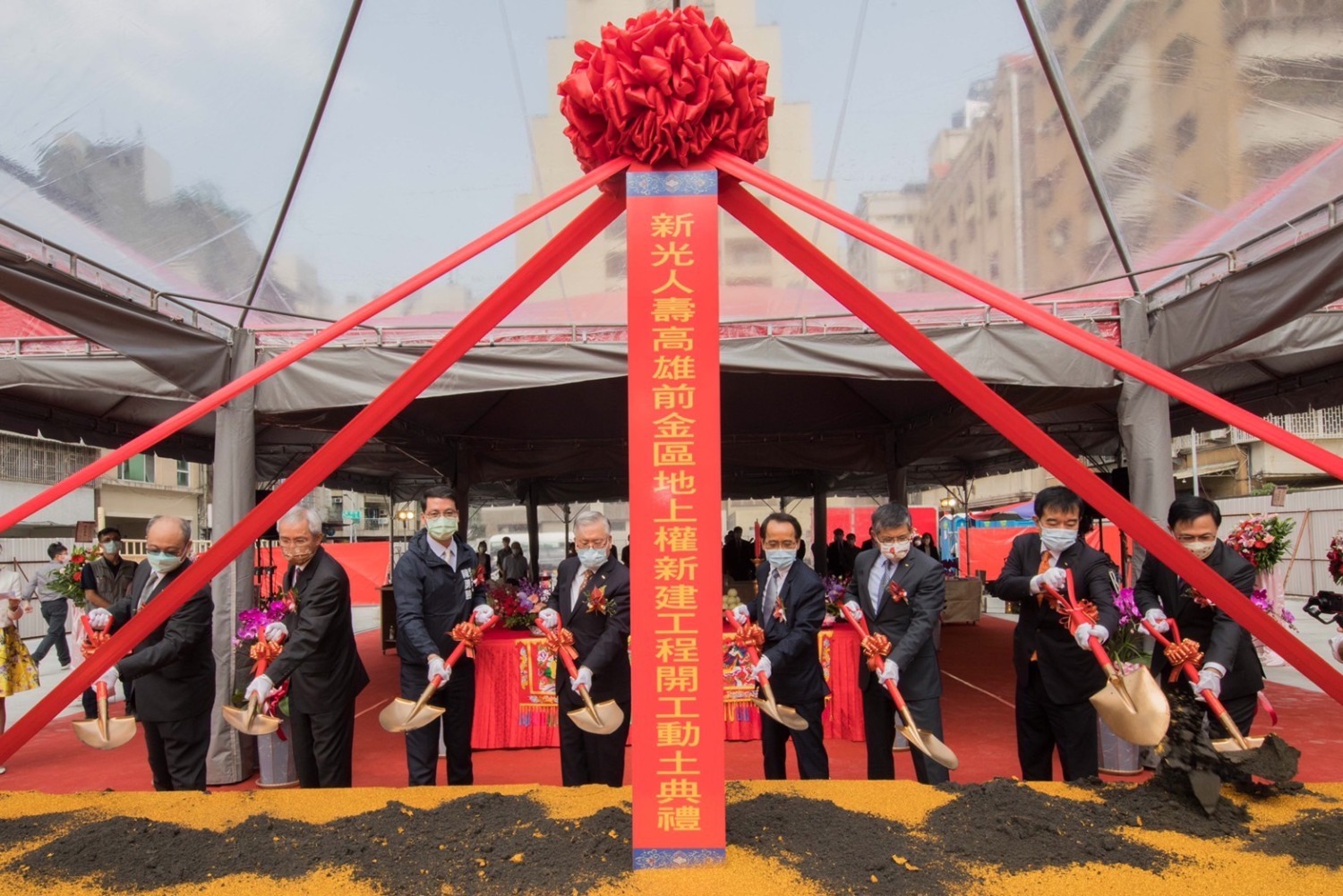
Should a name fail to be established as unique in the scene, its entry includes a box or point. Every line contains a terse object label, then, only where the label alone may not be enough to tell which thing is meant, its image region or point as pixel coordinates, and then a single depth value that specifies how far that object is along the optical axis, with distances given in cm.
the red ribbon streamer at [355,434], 224
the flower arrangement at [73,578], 585
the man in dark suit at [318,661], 329
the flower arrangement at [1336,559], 466
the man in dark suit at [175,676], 305
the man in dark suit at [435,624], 351
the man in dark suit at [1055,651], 304
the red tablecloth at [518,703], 531
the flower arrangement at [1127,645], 363
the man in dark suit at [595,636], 349
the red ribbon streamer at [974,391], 208
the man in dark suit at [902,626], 317
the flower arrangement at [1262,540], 428
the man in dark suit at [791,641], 333
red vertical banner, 186
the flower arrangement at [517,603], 536
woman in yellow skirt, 523
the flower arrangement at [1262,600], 305
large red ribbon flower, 199
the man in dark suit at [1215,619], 274
